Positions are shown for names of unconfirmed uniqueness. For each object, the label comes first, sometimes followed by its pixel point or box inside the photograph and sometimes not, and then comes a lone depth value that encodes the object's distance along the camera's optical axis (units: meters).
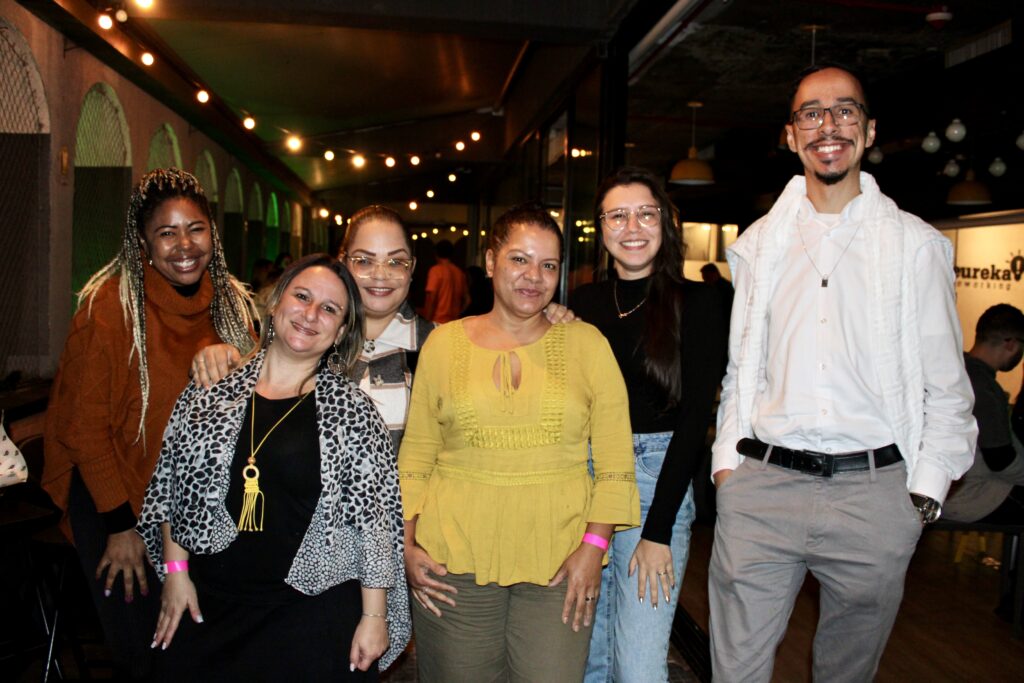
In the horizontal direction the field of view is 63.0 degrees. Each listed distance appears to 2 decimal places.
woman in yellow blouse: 2.14
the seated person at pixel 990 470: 4.25
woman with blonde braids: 2.44
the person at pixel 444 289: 9.62
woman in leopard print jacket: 2.04
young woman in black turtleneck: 2.29
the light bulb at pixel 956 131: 7.16
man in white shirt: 2.12
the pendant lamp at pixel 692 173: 9.97
